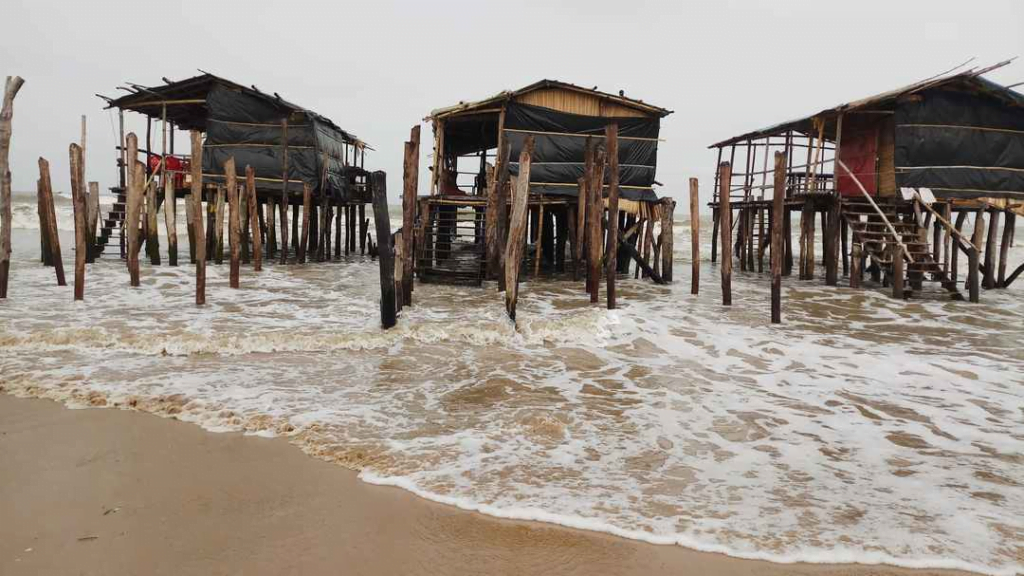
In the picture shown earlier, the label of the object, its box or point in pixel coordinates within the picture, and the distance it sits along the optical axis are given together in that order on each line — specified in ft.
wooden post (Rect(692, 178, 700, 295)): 44.47
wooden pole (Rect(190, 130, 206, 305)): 34.55
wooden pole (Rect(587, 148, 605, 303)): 34.24
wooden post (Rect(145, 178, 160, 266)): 53.62
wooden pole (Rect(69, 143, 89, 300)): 33.37
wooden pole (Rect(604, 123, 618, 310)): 34.50
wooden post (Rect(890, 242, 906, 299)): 45.19
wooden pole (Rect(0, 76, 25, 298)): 32.07
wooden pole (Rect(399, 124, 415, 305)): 33.76
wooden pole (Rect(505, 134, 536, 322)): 31.58
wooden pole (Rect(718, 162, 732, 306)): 39.11
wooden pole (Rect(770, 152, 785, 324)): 34.32
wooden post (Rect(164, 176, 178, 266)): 52.39
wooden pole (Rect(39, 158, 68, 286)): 38.10
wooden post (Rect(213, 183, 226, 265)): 55.83
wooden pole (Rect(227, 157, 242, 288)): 40.47
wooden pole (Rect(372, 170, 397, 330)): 29.35
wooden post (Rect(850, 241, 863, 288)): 48.83
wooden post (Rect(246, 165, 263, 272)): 49.52
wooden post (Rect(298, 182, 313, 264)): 59.74
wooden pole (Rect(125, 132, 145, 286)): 38.52
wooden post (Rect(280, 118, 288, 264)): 57.52
